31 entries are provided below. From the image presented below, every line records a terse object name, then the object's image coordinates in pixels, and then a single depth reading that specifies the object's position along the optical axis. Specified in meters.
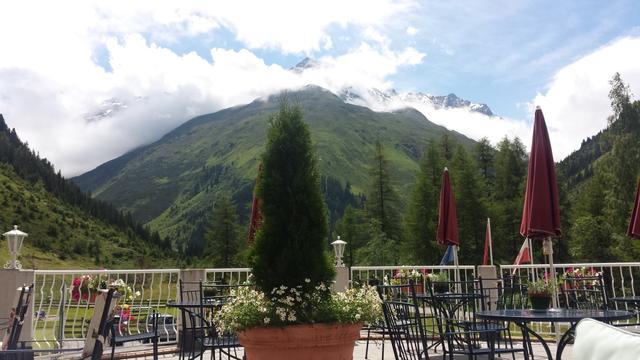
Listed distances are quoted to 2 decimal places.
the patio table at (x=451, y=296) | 4.37
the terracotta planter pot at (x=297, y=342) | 4.00
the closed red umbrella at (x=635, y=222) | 7.04
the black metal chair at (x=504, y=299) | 4.62
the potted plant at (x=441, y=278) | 7.99
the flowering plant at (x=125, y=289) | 7.27
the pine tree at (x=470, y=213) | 33.50
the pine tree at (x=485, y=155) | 40.82
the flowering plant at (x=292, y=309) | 4.07
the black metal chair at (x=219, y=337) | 4.68
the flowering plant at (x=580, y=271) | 9.21
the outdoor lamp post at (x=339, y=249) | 8.91
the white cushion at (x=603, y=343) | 1.13
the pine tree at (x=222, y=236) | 46.31
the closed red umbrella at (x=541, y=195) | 5.14
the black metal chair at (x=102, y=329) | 3.14
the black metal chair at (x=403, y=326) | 3.70
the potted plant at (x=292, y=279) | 4.05
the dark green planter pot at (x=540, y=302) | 5.16
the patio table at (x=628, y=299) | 5.38
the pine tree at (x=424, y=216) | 34.59
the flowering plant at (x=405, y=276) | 9.13
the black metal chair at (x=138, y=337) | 4.71
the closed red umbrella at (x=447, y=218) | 7.88
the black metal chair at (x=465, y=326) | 3.90
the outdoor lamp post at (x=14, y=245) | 6.82
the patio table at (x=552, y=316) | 3.74
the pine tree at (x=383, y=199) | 38.94
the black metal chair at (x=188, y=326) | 4.80
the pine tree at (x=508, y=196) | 33.78
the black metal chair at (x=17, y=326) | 3.78
